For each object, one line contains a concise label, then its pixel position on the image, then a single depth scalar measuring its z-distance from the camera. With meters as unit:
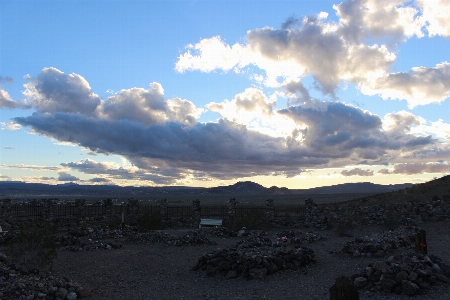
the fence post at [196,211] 30.64
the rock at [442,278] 9.84
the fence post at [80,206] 31.67
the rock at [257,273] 11.85
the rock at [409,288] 9.29
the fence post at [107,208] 31.69
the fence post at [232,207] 30.24
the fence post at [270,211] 29.02
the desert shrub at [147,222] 24.66
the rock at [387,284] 9.57
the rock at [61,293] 10.05
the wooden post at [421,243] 12.59
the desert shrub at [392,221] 22.69
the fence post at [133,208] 31.58
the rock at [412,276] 9.65
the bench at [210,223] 27.05
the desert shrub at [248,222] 25.70
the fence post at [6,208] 28.95
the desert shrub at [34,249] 12.34
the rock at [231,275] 12.00
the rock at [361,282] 10.06
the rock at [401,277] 9.64
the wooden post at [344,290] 5.81
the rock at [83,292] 10.43
